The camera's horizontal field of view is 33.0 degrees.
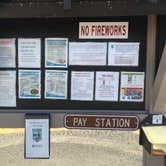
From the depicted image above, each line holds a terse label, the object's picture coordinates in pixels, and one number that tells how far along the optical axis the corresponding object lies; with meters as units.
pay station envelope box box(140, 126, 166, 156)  1.64
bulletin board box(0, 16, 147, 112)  1.82
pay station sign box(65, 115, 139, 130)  1.84
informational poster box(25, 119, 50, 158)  1.87
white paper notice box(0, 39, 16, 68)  1.86
